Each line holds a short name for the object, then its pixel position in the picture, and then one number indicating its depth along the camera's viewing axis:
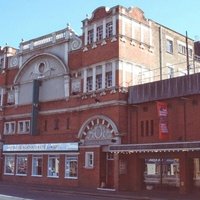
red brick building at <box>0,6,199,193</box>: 27.36
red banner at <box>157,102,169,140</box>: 26.33
